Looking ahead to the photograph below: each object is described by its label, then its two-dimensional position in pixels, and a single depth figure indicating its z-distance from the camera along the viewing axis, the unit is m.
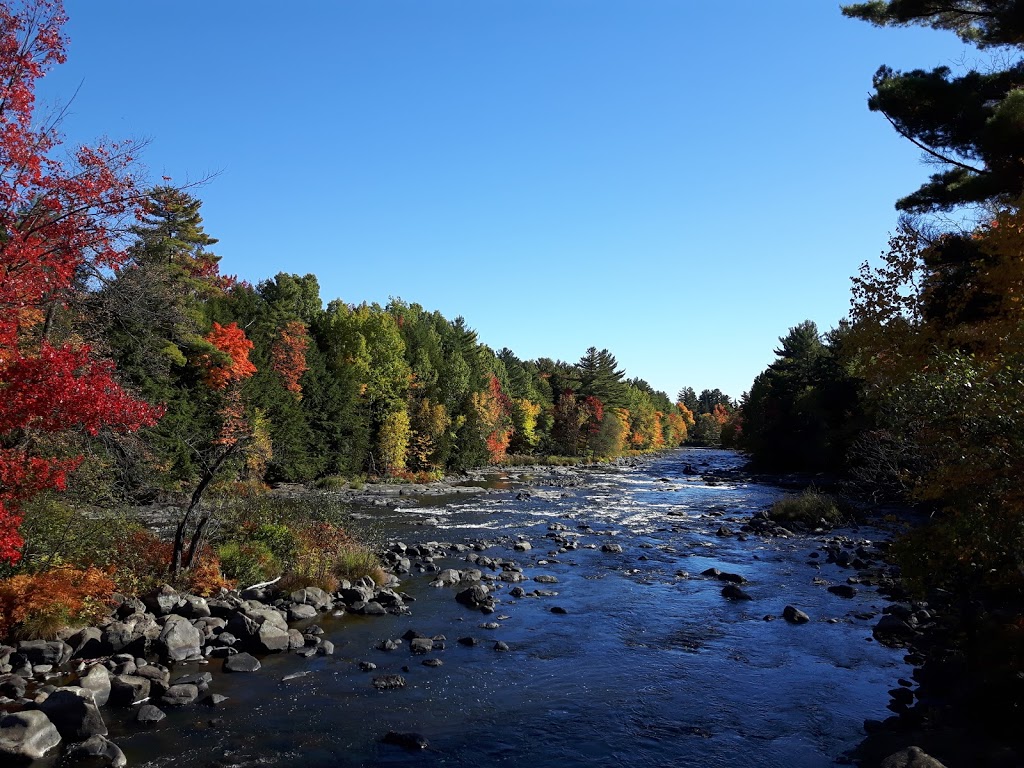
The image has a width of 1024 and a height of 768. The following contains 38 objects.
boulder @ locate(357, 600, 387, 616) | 15.64
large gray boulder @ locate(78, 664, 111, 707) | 10.14
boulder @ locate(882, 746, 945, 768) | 7.82
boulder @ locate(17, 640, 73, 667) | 11.23
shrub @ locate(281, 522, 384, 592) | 16.78
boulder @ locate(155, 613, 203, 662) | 12.14
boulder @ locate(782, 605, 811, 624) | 15.66
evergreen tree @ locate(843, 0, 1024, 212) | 11.94
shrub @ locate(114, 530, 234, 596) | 14.62
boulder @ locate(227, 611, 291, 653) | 12.77
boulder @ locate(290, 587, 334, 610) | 15.57
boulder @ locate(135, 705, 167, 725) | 9.67
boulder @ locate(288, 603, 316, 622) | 14.84
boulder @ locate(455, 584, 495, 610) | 16.48
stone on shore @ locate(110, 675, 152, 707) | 10.24
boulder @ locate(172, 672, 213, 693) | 10.88
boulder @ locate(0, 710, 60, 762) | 8.32
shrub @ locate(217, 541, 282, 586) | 16.55
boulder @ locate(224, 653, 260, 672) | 11.80
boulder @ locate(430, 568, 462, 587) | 18.59
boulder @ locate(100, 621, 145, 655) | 11.95
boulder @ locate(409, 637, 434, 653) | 13.12
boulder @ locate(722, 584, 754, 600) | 17.86
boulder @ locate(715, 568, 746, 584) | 19.81
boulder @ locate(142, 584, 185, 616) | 13.76
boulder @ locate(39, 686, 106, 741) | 9.00
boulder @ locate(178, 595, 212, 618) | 13.77
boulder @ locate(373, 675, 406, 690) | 11.30
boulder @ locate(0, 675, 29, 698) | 10.05
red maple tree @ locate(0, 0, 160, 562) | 9.88
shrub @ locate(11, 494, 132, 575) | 13.26
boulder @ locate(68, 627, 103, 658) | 11.84
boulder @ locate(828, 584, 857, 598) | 18.17
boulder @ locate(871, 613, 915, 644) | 14.19
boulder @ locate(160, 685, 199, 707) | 10.29
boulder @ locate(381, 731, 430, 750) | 9.23
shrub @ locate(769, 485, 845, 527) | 31.84
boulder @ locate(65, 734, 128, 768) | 8.42
